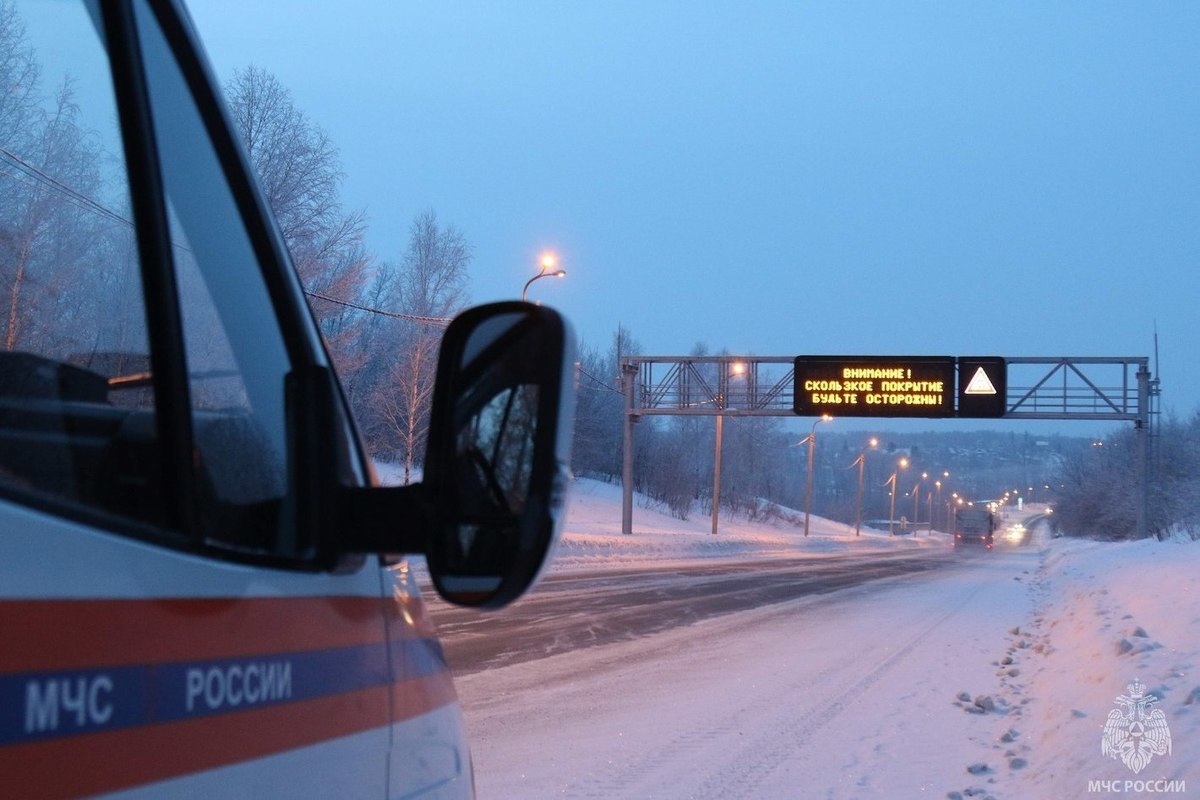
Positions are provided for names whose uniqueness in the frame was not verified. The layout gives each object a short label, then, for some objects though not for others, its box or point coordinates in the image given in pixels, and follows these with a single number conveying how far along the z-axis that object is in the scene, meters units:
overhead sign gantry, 35.28
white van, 1.50
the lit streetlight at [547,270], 28.69
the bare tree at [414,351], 33.09
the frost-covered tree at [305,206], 22.02
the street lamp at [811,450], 62.03
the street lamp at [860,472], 71.07
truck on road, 70.25
